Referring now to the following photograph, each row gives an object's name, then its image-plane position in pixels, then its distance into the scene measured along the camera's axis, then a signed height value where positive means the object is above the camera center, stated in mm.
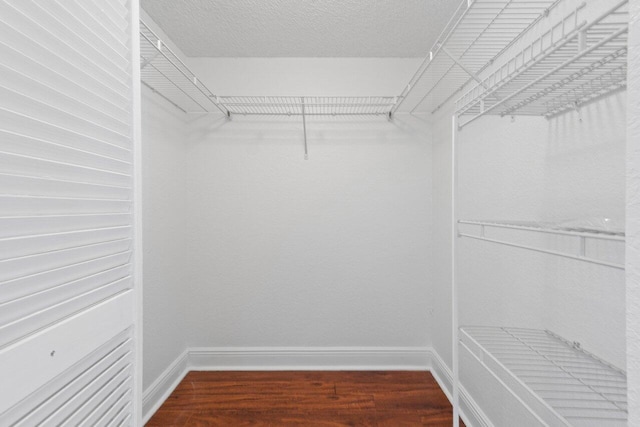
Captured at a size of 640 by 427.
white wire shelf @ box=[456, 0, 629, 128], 708 +368
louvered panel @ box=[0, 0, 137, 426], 525 +24
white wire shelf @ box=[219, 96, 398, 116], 2221 +713
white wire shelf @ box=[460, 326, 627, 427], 862 -508
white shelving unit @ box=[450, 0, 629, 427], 788 -92
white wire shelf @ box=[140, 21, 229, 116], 1712 +748
